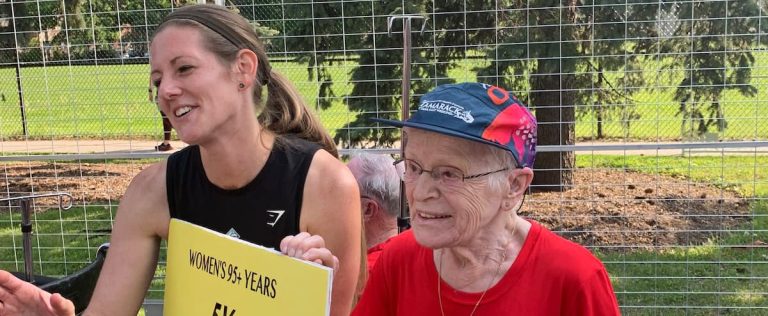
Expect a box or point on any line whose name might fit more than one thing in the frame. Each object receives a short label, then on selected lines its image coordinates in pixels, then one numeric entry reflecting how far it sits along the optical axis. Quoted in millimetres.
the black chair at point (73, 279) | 3186
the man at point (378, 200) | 2740
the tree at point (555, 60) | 5641
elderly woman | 1573
